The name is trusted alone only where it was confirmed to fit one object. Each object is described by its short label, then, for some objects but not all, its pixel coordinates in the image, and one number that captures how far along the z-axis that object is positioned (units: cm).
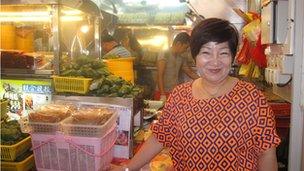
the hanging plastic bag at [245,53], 454
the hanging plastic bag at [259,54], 393
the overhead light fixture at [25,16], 358
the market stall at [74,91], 243
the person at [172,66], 654
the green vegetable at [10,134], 251
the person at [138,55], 804
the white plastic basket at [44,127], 242
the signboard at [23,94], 333
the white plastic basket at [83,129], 235
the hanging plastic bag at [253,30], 397
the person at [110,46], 514
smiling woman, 188
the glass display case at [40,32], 320
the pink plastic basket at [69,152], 238
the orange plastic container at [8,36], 397
